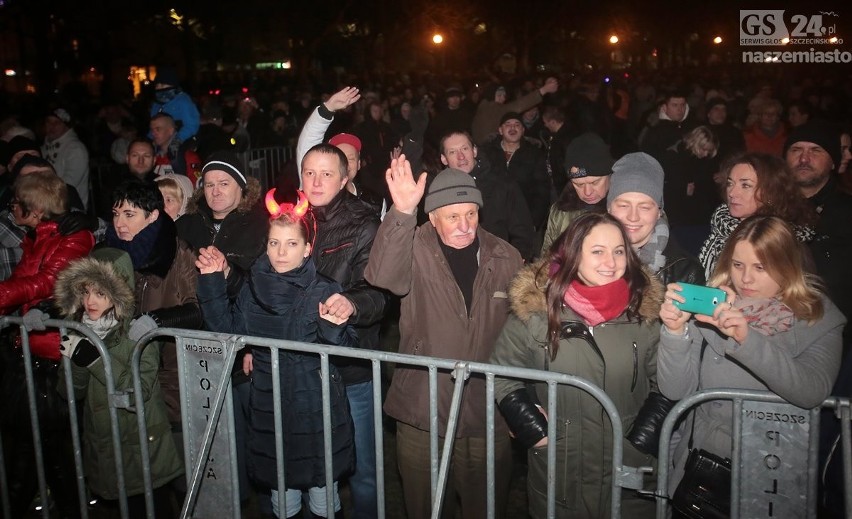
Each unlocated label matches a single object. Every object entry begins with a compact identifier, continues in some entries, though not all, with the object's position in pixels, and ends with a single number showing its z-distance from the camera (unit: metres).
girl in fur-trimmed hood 4.16
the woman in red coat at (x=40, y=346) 4.55
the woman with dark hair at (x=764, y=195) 4.67
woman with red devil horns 3.97
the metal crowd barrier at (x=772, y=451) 3.01
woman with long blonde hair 3.04
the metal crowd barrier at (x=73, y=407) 3.99
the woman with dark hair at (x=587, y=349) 3.48
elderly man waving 3.99
